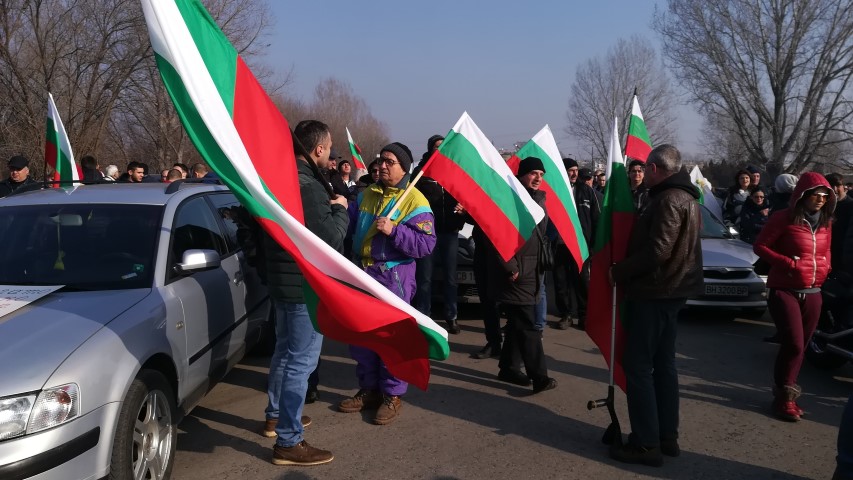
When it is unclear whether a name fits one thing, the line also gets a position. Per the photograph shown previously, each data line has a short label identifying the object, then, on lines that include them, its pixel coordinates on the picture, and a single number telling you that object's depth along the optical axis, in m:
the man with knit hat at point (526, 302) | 5.09
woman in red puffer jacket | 4.70
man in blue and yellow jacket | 4.56
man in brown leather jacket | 3.82
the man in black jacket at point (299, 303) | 3.73
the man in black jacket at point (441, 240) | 6.76
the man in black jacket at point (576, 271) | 7.52
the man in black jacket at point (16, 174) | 7.73
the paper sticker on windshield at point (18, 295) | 3.18
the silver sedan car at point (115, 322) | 2.66
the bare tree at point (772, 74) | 25.02
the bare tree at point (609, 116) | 37.25
